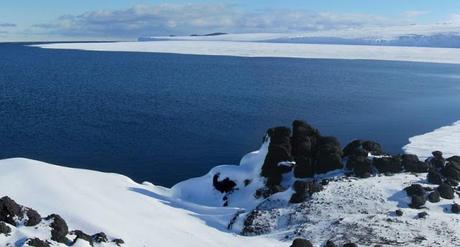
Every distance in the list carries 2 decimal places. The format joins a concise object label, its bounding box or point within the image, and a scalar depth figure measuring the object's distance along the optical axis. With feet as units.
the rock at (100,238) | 64.32
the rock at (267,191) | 99.35
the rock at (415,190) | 89.51
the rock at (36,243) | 56.92
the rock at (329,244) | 72.48
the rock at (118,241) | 64.80
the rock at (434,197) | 89.40
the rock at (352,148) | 108.58
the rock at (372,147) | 112.06
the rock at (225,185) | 107.14
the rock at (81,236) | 61.41
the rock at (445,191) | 91.04
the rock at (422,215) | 82.84
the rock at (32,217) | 63.36
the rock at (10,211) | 63.00
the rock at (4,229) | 58.81
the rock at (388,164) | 103.29
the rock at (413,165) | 104.01
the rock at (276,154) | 105.09
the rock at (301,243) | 70.85
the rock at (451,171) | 100.83
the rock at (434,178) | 95.91
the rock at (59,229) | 60.44
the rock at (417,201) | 87.25
